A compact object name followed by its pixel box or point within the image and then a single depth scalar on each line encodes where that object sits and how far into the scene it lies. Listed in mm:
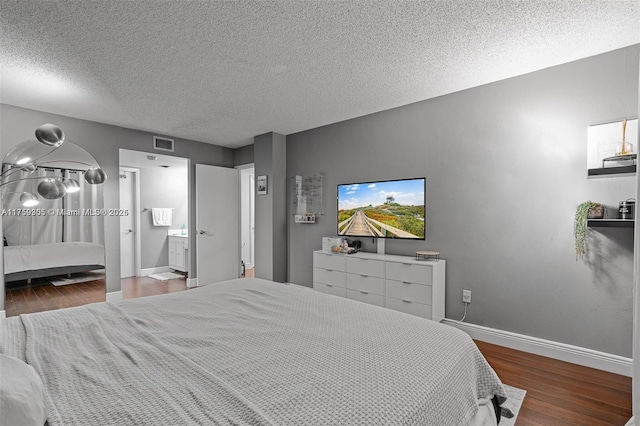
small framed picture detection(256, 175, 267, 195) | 4785
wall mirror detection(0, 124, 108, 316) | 3445
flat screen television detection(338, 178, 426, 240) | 3430
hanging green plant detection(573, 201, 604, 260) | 2328
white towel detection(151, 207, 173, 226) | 6312
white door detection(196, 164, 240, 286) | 5086
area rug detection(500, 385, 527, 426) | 1817
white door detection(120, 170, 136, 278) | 5781
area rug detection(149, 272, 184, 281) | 5887
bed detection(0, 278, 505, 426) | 889
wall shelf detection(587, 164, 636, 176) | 2176
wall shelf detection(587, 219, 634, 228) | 2148
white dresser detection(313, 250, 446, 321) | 3033
